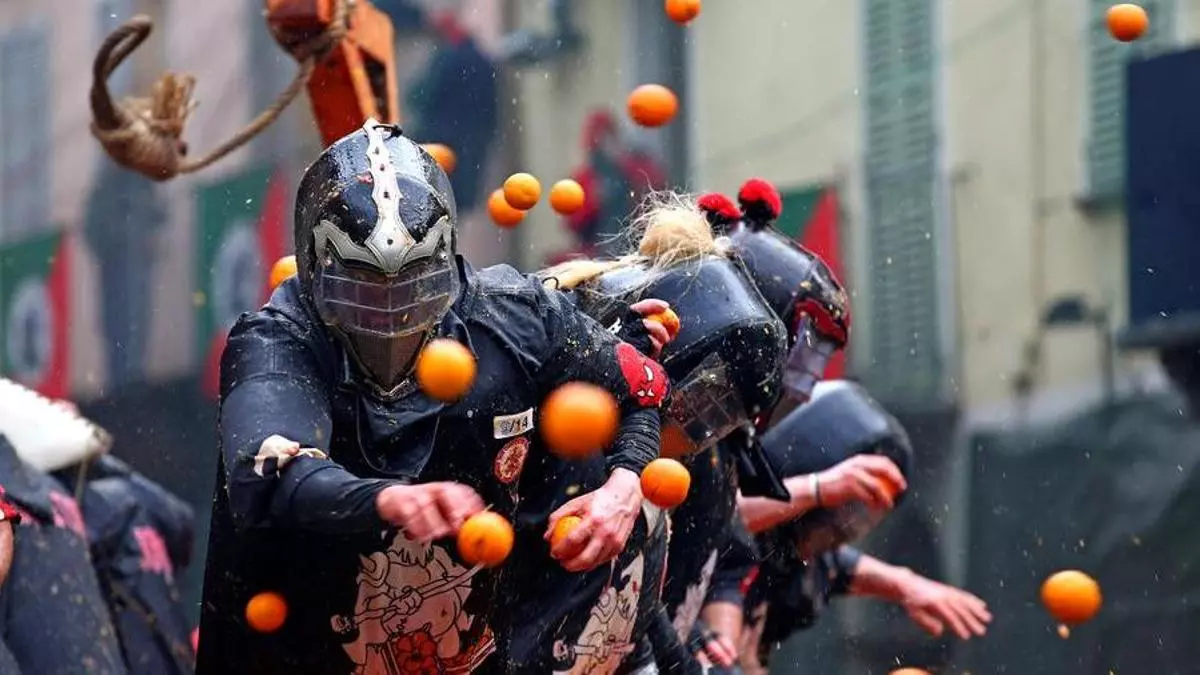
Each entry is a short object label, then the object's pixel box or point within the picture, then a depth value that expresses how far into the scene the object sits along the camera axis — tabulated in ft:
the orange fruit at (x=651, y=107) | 47.67
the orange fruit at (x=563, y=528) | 33.40
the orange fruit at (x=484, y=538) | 30.83
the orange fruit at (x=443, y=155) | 44.59
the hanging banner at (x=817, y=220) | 79.87
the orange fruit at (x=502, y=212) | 42.16
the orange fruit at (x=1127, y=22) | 53.52
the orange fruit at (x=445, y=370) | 32.96
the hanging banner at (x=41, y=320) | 114.93
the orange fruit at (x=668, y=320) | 39.93
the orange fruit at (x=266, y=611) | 35.65
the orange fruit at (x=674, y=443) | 41.39
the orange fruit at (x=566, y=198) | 43.93
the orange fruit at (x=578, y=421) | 34.01
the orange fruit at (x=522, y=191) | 40.52
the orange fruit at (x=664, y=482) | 35.68
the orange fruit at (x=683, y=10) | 48.78
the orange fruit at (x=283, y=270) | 40.60
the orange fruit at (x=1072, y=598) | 50.19
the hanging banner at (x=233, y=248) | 98.07
